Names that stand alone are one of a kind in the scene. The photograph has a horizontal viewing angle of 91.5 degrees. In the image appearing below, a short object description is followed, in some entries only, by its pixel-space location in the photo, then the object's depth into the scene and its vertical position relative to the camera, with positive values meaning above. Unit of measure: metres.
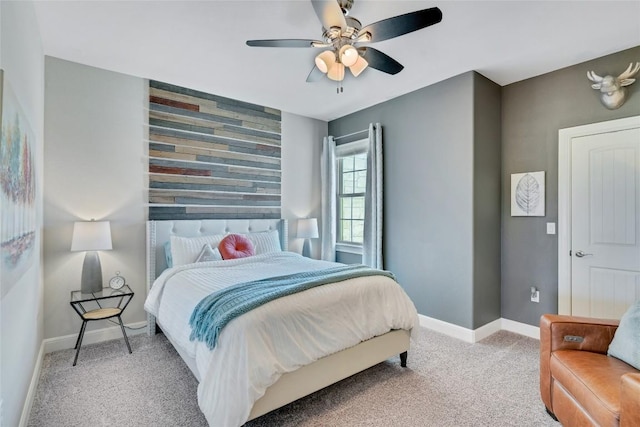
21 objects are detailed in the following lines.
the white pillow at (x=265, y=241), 3.84 -0.36
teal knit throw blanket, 1.80 -0.54
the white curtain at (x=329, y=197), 4.81 +0.24
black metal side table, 2.68 -0.88
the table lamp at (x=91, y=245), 2.80 -0.29
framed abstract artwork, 1.25 +0.11
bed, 1.69 -0.94
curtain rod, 4.40 +1.16
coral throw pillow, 3.37 -0.38
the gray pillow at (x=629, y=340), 1.68 -0.72
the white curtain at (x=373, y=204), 4.05 +0.11
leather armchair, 1.32 -0.84
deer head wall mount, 2.69 +1.12
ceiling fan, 1.78 +1.13
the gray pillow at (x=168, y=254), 3.32 -0.44
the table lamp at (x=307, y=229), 4.44 -0.24
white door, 2.74 -0.10
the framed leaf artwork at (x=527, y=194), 3.25 +0.20
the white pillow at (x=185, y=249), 3.22 -0.38
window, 4.58 +0.26
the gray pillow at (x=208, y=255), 3.27 -0.45
